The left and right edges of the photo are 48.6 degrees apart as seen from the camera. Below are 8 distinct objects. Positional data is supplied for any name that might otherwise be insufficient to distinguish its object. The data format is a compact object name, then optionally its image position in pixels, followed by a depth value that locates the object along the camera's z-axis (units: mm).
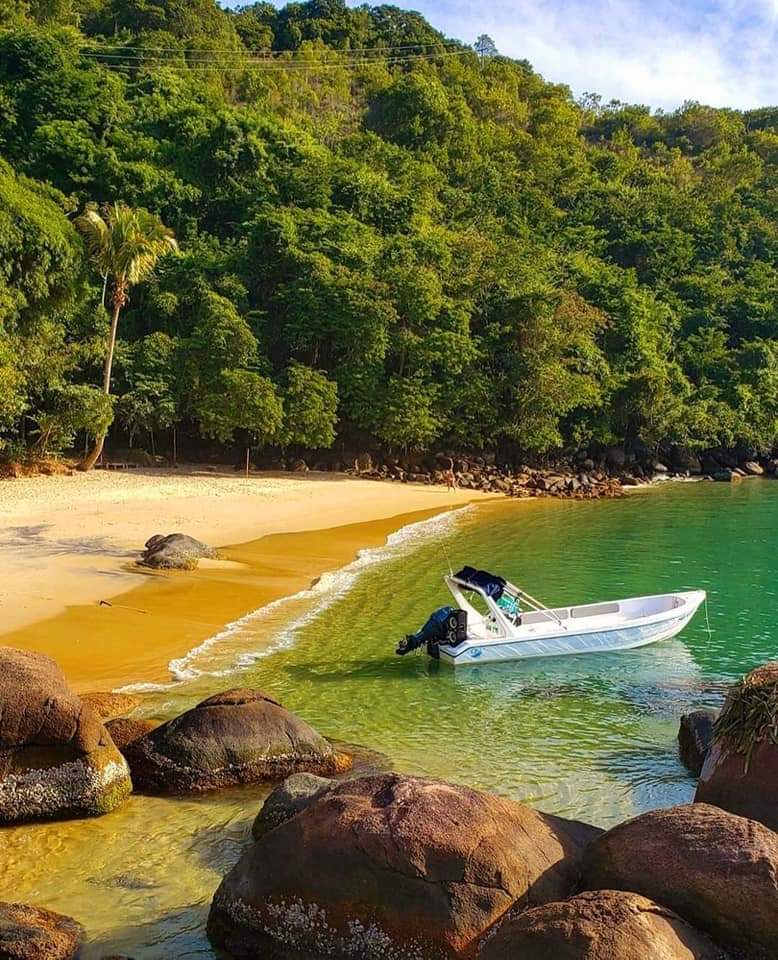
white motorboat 14977
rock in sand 20719
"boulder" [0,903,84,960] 5859
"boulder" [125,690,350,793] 9281
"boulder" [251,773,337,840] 7809
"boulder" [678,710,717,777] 10445
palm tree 37344
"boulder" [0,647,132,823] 8445
